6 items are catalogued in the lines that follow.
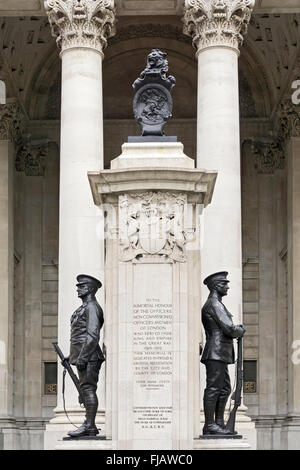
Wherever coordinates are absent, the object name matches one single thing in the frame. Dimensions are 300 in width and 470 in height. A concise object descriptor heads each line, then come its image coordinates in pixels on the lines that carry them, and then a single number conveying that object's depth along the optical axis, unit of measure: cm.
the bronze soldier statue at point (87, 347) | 2577
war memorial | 2505
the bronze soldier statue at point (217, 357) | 2570
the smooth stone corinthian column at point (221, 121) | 4366
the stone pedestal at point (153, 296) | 2466
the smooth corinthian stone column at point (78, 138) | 4381
